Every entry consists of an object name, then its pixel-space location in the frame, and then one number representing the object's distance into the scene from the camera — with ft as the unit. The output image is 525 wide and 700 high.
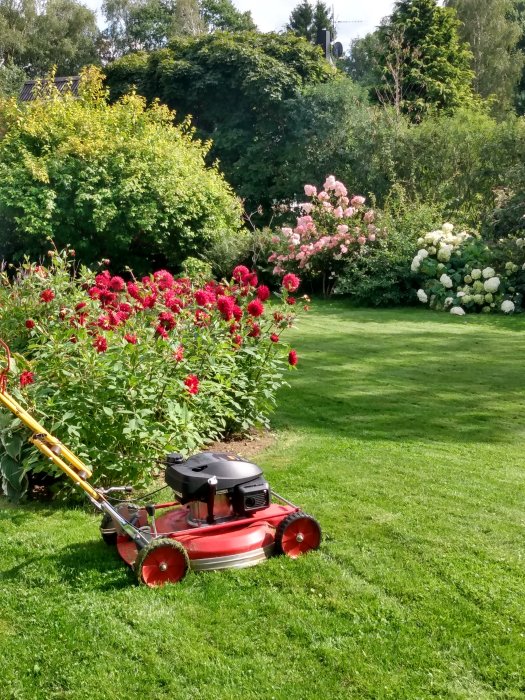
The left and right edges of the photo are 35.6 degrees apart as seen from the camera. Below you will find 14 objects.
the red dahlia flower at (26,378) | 13.48
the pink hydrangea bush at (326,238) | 48.91
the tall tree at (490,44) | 122.31
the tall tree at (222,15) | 170.77
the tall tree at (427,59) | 93.50
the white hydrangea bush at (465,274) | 42.73
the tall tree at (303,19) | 154.51
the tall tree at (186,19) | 155.63
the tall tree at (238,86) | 85.35
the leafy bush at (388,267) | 46.32
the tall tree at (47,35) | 144.25
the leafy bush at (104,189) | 51.21
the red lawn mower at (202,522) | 11.39
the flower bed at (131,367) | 14.47
